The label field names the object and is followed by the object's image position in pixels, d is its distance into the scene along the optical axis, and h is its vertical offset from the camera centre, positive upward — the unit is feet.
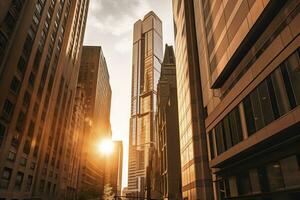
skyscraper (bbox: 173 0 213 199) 119.65 +46.37
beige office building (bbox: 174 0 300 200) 49.80 +24.69
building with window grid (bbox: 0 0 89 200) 104.99 +54.41
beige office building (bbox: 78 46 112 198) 356.83 +152.97
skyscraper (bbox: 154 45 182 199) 217.97 +54.19
